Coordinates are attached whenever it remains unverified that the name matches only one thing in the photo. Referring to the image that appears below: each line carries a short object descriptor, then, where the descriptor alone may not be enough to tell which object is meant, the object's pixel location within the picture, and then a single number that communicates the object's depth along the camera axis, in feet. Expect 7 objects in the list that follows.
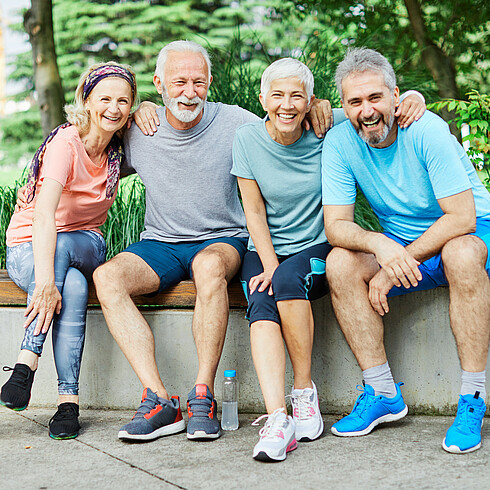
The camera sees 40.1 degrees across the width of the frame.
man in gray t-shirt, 9.08
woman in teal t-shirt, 8.56
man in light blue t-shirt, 8.21
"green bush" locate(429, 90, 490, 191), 12.05
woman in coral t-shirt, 9.04
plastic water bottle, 9.46
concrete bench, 9.82
